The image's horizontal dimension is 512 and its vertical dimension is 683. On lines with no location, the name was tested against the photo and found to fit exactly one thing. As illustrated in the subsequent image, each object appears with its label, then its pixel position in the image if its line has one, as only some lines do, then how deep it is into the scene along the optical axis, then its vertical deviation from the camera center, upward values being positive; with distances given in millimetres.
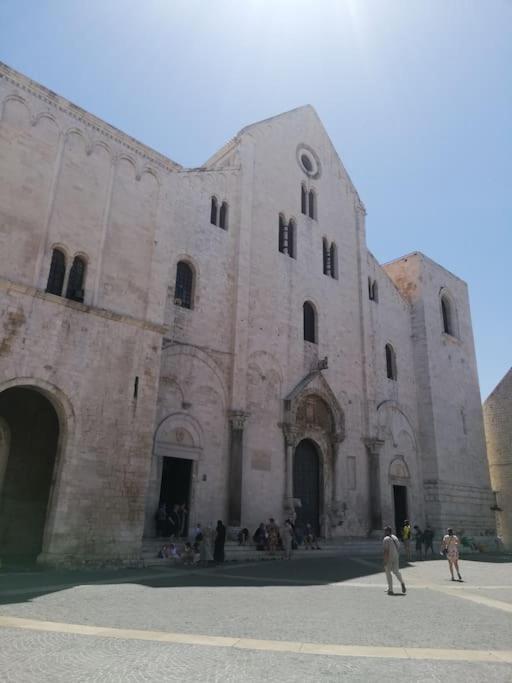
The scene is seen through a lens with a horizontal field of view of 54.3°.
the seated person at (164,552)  14254 -1200
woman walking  13023 -806
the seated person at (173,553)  14375 -1226
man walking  10359 -853
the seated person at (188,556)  14445 -1299
